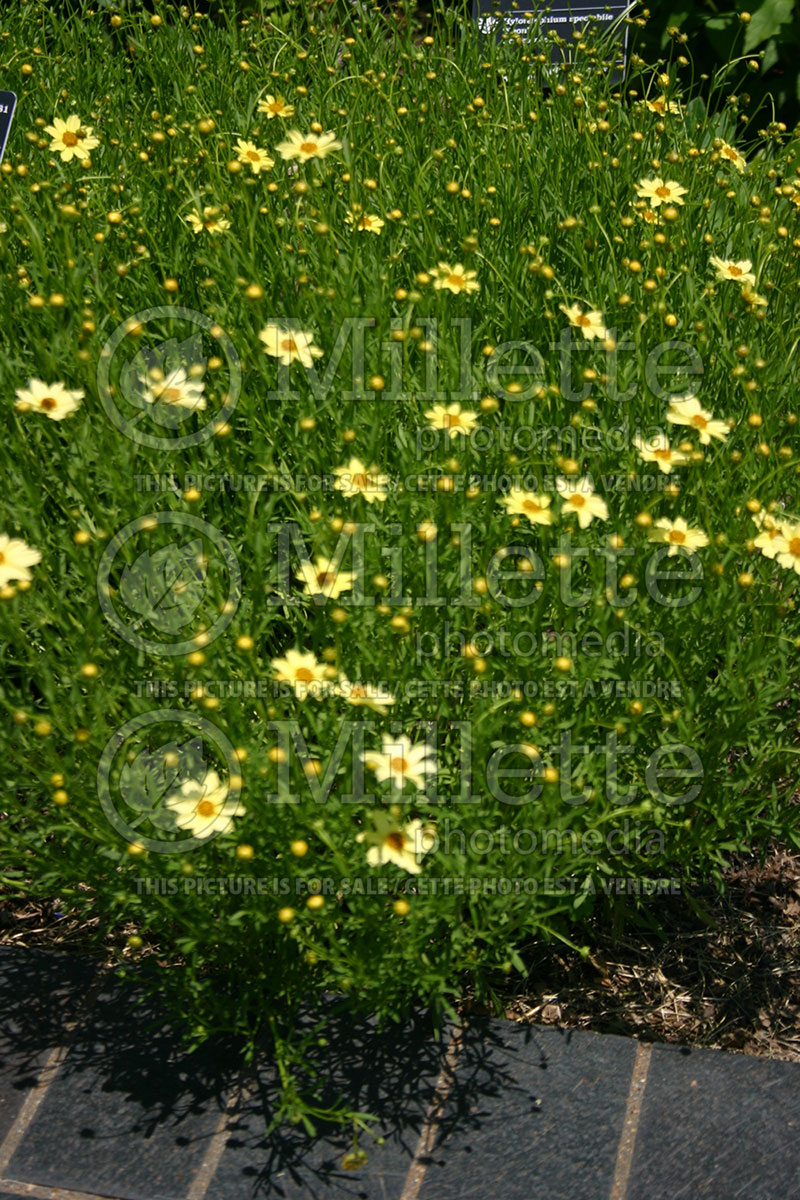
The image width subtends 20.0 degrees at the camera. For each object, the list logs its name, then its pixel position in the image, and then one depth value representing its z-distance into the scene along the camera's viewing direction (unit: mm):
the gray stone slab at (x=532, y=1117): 1194
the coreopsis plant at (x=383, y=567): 1197
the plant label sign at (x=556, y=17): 1835
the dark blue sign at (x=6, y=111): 1536
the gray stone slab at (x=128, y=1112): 1208
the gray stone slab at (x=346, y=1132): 1196
